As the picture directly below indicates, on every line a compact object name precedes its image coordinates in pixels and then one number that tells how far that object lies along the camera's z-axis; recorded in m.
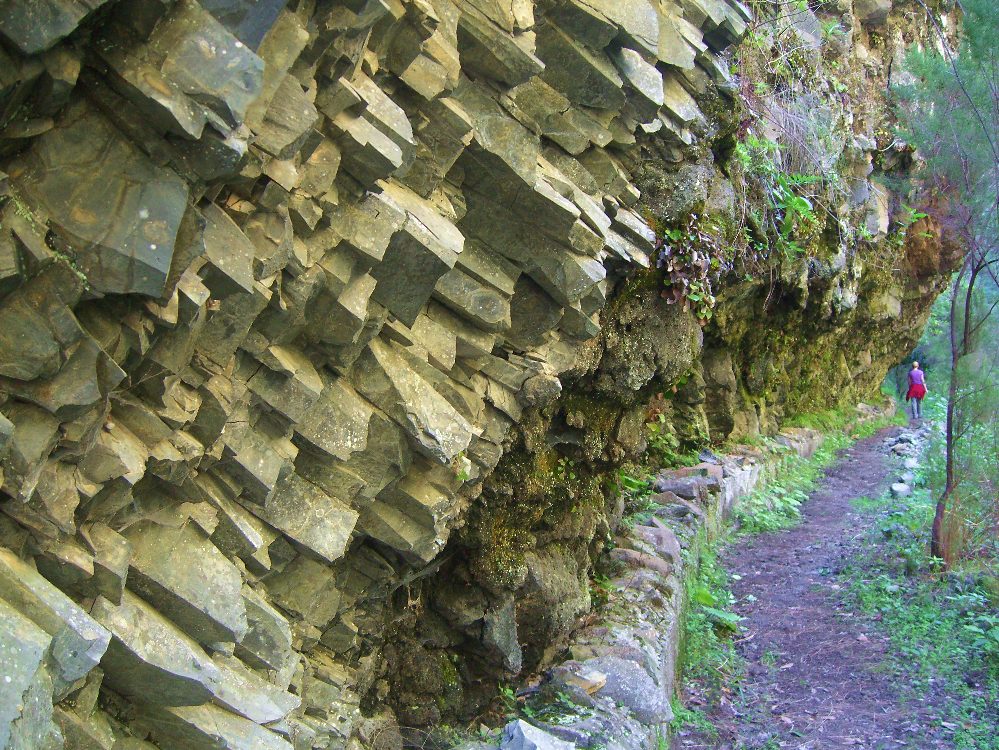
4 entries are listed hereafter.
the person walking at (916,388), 25.39
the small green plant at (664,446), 12.79
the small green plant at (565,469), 7.41
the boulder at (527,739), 5.45
